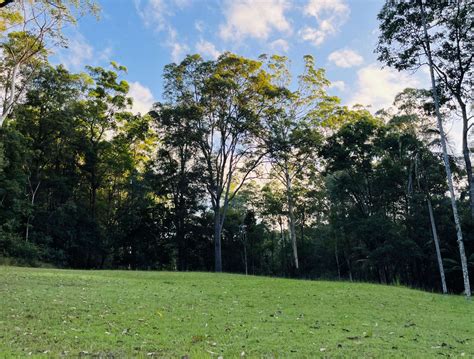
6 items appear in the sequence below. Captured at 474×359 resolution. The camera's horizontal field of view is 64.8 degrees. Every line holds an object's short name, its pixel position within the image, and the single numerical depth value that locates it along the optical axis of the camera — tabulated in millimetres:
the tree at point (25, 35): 15759
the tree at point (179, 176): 29438
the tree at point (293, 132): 27984
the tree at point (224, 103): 27703
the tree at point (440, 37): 17219
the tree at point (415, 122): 25466
